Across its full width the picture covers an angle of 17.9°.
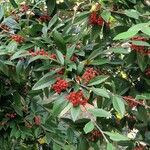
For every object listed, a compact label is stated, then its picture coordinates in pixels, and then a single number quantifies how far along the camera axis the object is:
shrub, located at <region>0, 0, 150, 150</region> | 1.21
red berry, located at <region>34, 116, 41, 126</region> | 1.71
